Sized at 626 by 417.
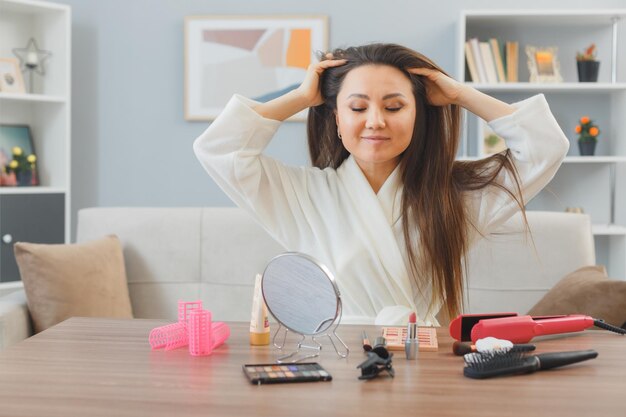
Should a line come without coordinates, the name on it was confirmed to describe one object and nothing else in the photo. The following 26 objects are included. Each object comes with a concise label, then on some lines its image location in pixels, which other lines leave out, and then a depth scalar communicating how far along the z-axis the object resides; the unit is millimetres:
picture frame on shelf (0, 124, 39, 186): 4004
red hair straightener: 1367
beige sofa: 2664
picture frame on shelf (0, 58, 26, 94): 4012
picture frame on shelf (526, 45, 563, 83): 3906
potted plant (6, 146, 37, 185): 4027
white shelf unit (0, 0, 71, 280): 4062
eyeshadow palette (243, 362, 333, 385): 1134
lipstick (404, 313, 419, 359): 1294
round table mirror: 1260
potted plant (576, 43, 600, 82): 3875
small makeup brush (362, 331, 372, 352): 1301
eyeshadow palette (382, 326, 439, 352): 1342
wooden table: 1019
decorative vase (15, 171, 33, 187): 4051
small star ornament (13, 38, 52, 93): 4133
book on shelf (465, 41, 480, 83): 3860
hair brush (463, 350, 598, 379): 1175
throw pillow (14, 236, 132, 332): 2463
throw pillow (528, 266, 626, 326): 2146
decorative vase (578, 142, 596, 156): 3916
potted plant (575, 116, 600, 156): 3906
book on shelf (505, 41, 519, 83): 3920
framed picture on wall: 4148
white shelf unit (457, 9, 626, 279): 4039
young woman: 1818
